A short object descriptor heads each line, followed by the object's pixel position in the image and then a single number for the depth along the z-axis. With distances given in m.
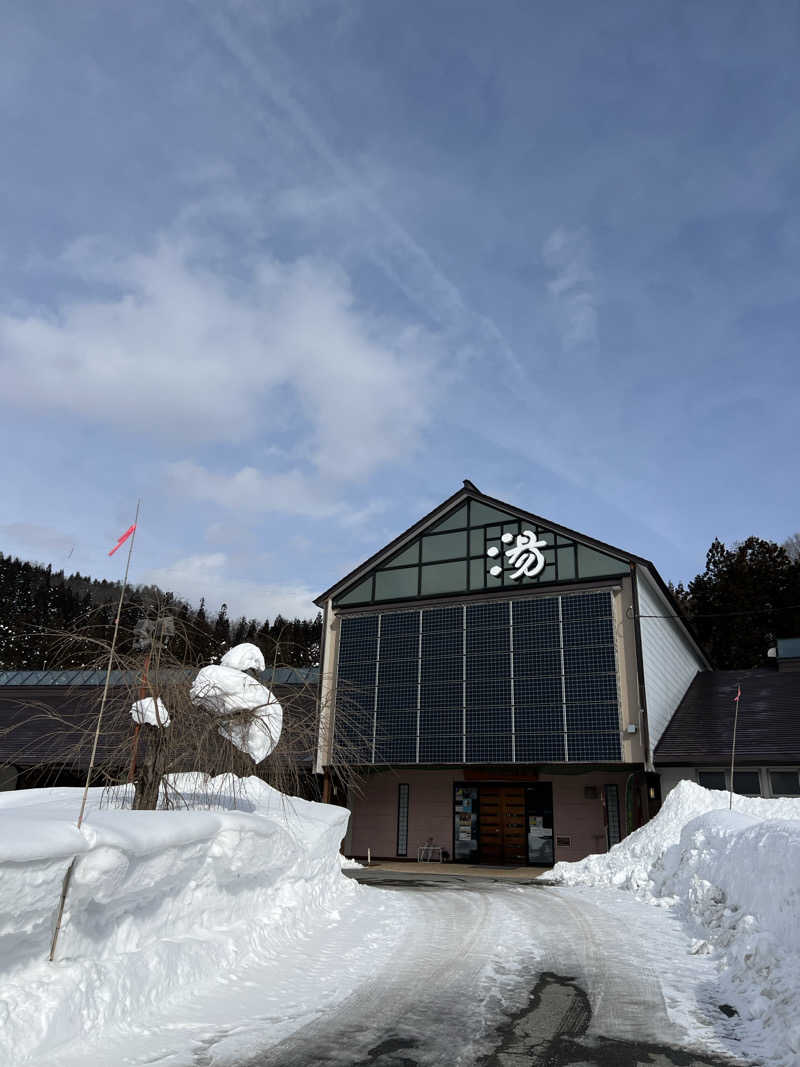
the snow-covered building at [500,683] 23.45
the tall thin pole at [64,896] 5.71
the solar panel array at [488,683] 23.42
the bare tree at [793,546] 59.55
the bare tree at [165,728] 9.98
